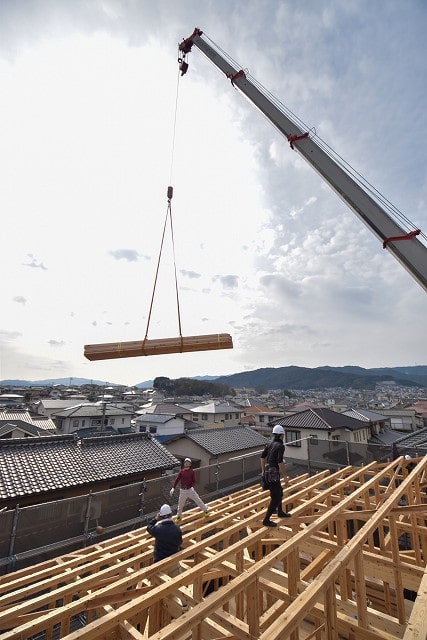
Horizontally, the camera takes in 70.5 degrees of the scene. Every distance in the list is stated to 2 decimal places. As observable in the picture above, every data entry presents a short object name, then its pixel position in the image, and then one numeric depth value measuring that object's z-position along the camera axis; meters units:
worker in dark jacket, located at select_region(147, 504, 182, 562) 5.86
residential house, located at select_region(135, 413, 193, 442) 42.91
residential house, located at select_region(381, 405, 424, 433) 56.28
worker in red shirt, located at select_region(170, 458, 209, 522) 8.80
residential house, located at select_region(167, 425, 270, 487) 20.92
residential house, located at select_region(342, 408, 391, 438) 36.19
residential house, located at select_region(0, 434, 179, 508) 14.22
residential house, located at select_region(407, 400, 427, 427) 58.09
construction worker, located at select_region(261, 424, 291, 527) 6.15
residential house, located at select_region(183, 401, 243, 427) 50.47
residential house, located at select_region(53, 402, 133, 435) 46.81
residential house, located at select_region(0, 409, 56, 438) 30.67
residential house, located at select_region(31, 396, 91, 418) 56.28
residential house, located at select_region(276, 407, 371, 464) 28.77
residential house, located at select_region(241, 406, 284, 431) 59.56
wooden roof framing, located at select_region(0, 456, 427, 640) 3.66
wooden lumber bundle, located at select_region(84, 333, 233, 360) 7.31
